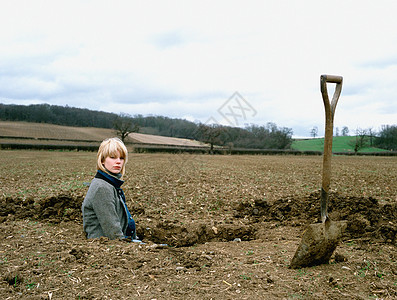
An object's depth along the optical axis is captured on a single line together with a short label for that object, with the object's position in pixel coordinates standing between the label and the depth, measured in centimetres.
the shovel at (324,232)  305
